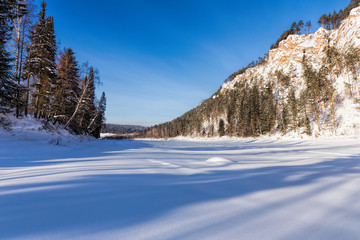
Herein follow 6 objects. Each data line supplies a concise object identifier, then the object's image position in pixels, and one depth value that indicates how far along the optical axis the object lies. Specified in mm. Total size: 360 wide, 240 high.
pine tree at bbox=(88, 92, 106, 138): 30859
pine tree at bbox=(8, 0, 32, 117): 10031
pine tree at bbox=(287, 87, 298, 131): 32825
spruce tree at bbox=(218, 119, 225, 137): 53438
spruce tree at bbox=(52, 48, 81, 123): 15411
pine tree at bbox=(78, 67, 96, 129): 13977
